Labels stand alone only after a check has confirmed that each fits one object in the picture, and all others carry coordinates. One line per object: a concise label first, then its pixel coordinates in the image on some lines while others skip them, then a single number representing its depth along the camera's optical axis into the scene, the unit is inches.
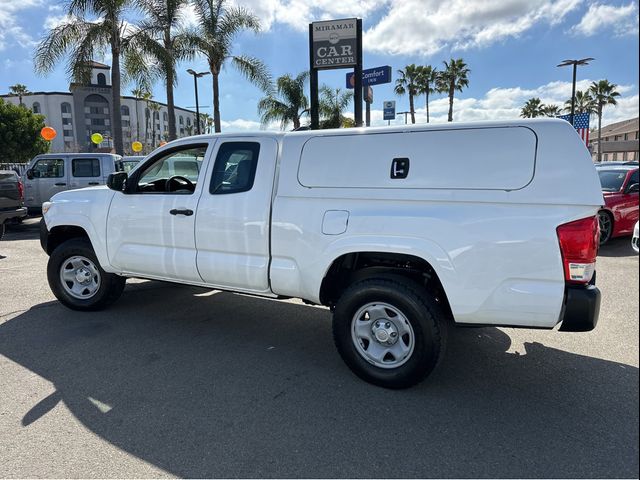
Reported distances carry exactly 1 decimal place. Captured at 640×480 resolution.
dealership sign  419.5
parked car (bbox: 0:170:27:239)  391.9
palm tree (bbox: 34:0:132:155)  662.5
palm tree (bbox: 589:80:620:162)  2124.5
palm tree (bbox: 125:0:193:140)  714.2
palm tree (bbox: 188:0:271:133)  815.7
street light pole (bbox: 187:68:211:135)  1135.2
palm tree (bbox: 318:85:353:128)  1109.7
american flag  737.6
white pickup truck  117.6
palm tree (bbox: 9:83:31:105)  3129.9
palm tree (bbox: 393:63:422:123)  1733.0
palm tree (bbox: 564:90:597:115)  2349.0
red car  345.1
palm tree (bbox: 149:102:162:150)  3444.4
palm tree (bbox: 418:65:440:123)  1726.1
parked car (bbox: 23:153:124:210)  500.7
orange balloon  862.0
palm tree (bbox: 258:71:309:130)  1025.5
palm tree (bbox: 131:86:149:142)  3606.5
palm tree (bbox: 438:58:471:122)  1706.4
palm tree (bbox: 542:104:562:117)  2484.0
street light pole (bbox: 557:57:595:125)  889.5
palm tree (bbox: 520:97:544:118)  2445.9
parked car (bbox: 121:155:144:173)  551.7
